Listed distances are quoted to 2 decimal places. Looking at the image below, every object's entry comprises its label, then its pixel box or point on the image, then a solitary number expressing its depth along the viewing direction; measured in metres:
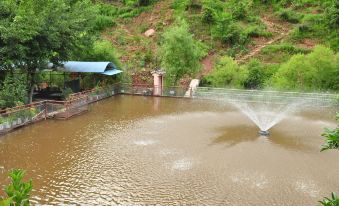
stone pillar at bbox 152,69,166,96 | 32.25
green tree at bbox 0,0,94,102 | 22.08
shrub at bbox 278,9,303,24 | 45.59
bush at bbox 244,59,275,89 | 35.19
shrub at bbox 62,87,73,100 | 27.84
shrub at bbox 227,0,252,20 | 46.72
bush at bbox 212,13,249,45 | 43.09
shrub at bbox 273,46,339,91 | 31.23
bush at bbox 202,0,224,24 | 46.29
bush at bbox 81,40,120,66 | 33.69
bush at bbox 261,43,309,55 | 39.61
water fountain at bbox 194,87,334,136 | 26.44
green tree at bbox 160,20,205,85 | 32.84
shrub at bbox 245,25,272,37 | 43.81
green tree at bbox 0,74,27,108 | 21.95
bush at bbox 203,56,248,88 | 33.12
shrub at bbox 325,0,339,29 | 42.00
